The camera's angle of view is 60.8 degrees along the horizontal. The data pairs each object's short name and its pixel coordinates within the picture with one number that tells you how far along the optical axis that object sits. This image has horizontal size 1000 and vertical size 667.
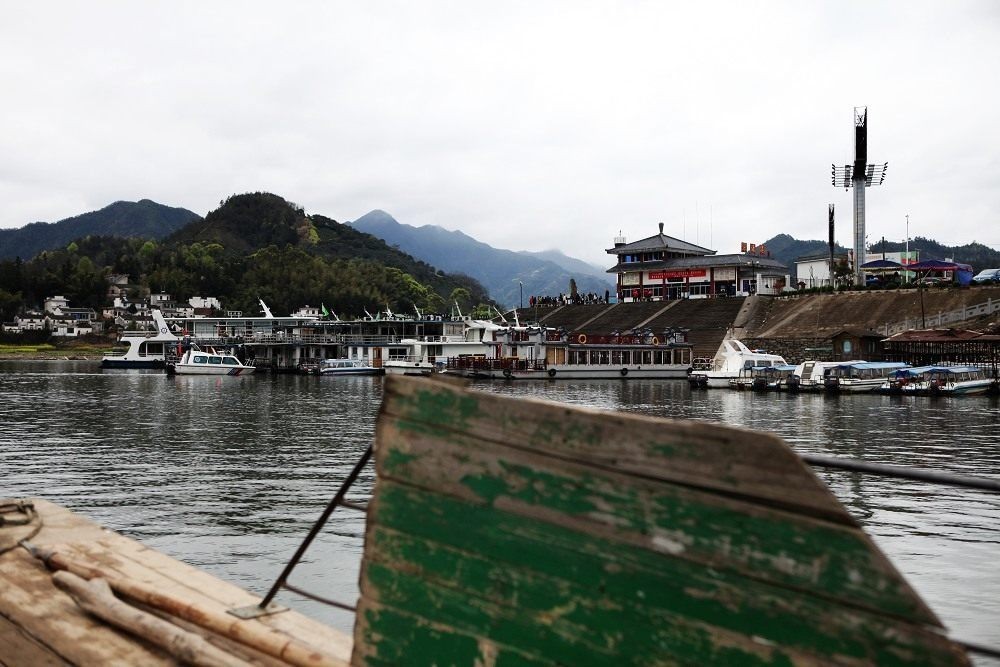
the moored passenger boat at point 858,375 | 39.47
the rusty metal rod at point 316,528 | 3.26
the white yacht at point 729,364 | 45.75
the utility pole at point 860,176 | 67.25
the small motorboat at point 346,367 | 57.47
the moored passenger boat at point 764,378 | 42.59
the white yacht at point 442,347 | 59.44
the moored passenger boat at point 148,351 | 64.12
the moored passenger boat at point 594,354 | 56.66
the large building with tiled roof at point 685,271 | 79.69
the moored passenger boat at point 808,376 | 41.08
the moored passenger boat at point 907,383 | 37.82
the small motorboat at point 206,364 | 55.79
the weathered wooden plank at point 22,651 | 3.81
